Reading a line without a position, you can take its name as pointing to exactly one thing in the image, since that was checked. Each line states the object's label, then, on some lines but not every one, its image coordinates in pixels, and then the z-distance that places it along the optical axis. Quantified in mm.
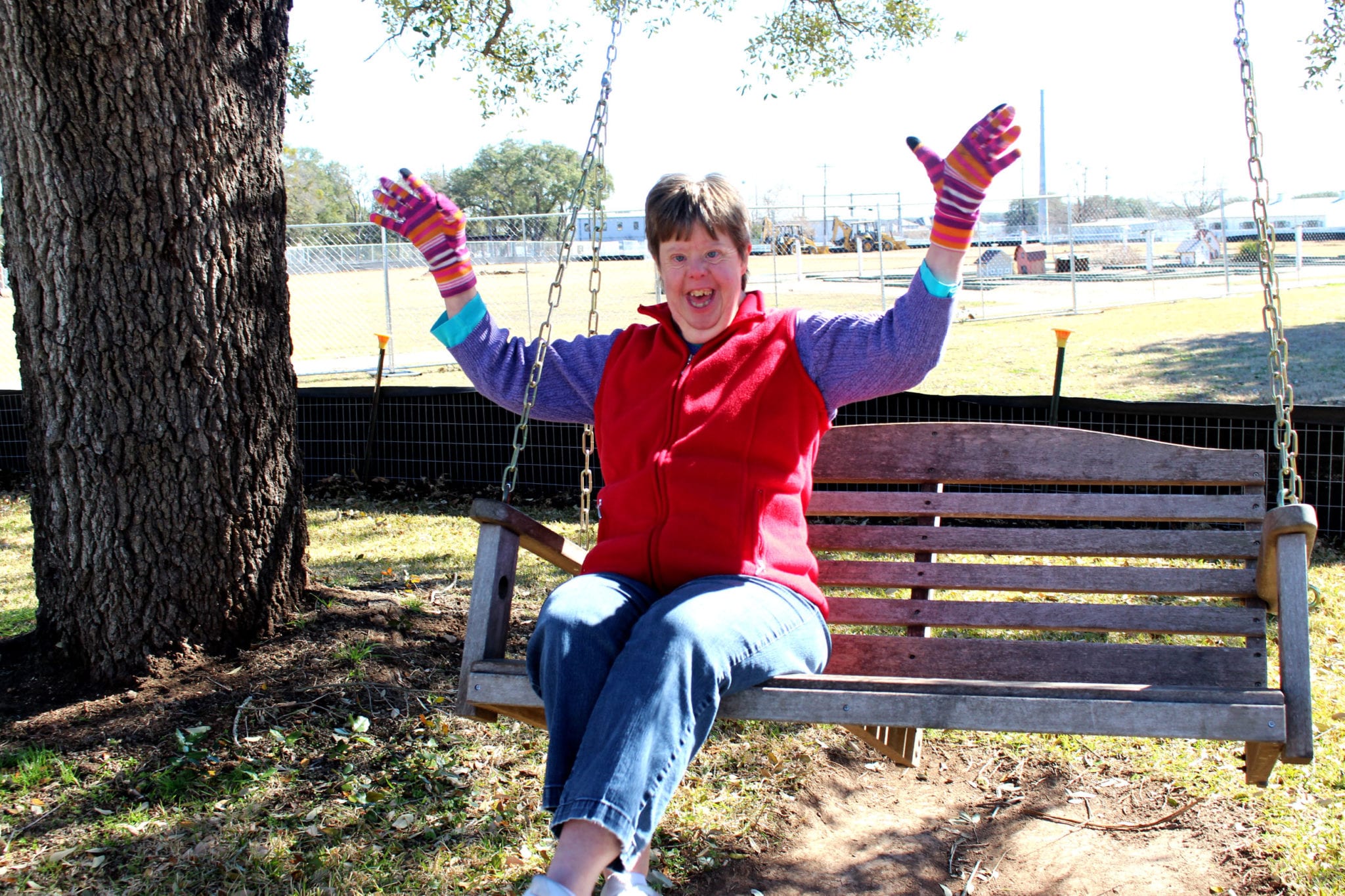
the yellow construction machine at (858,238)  17398
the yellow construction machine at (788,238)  16344
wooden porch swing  2064
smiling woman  1981
